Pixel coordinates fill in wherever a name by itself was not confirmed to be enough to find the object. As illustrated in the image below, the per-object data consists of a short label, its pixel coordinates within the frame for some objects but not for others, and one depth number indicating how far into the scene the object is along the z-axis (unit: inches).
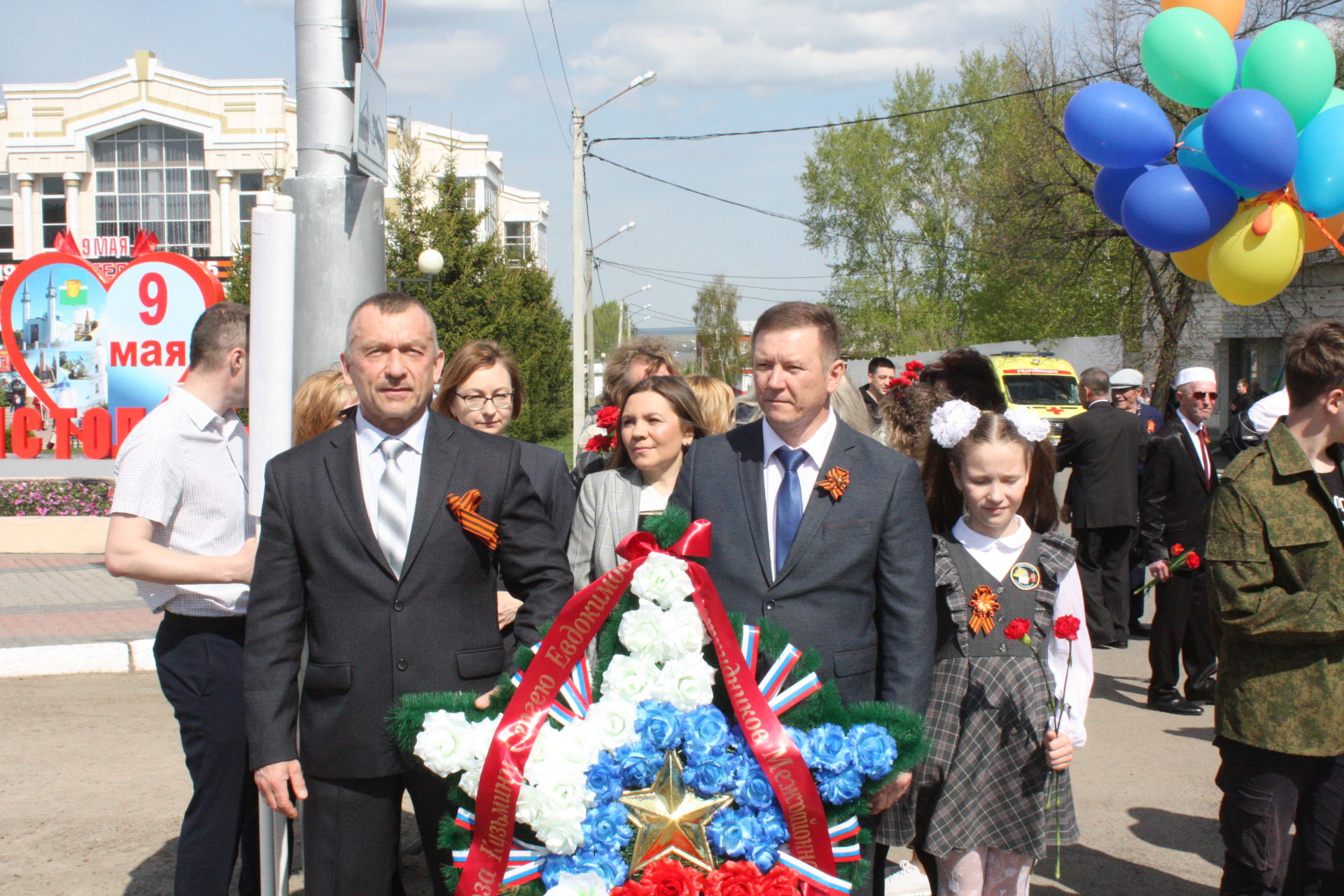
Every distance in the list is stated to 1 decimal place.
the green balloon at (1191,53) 191.3
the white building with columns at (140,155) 2030.0
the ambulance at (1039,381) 877.2
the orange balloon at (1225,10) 201.2
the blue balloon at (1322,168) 180.1
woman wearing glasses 177.3
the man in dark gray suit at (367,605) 104.8
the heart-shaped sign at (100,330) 505.0
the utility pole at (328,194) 177.5
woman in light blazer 160.1
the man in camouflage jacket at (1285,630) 119.8
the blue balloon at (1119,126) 192.9
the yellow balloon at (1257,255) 183.2
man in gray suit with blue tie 109.3
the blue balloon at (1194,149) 192.7
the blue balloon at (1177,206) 185.5
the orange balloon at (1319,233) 192.4
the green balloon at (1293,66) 184.4
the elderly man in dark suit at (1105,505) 300.8
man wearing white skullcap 252.2
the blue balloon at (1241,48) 196.2
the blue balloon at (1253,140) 175.5
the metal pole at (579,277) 840.9
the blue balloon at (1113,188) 203.3
